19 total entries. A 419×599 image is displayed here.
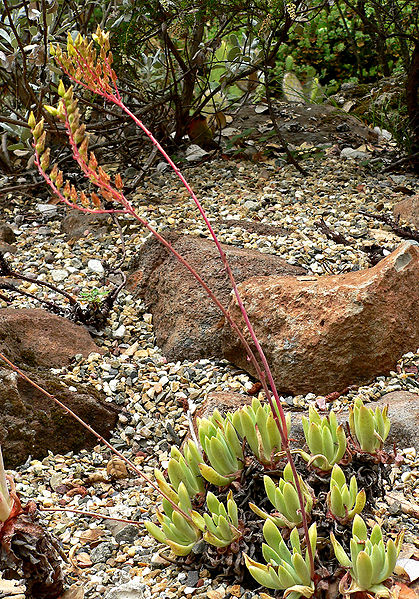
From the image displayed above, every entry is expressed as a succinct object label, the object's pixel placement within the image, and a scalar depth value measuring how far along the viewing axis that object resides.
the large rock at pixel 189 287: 3.27
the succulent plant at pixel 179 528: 1.86
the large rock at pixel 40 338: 3.03
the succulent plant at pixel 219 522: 1.76
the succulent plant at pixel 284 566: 1.59
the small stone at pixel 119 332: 3.44
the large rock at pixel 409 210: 4.09
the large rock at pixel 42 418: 2.59
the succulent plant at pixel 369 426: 1.90
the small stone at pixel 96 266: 3.96
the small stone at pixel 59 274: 3.88
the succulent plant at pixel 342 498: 1.70
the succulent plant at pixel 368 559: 1.54
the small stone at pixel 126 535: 2.16
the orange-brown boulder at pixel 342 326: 2.88
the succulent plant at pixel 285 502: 1.67
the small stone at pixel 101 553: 2.09
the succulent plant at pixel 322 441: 1.83
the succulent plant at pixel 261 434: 1.86
